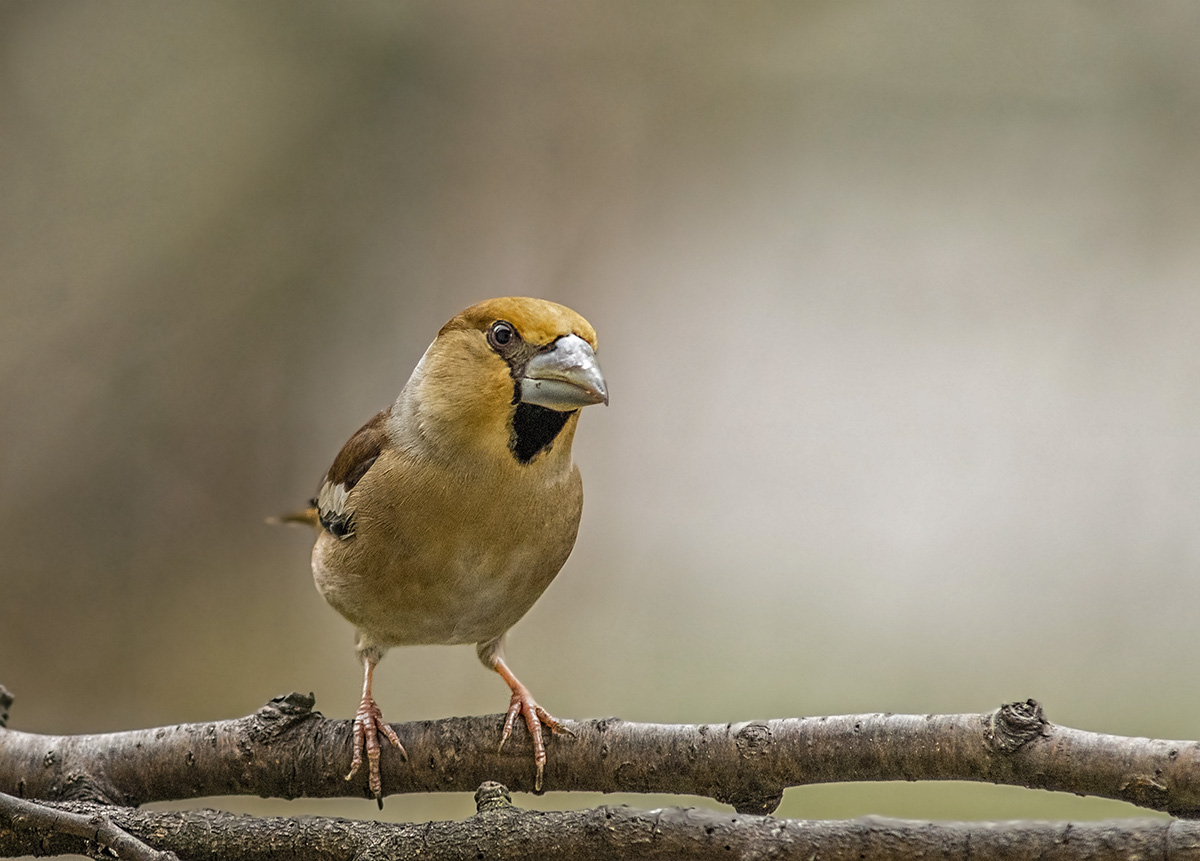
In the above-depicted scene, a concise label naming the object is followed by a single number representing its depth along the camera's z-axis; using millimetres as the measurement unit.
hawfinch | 4265
